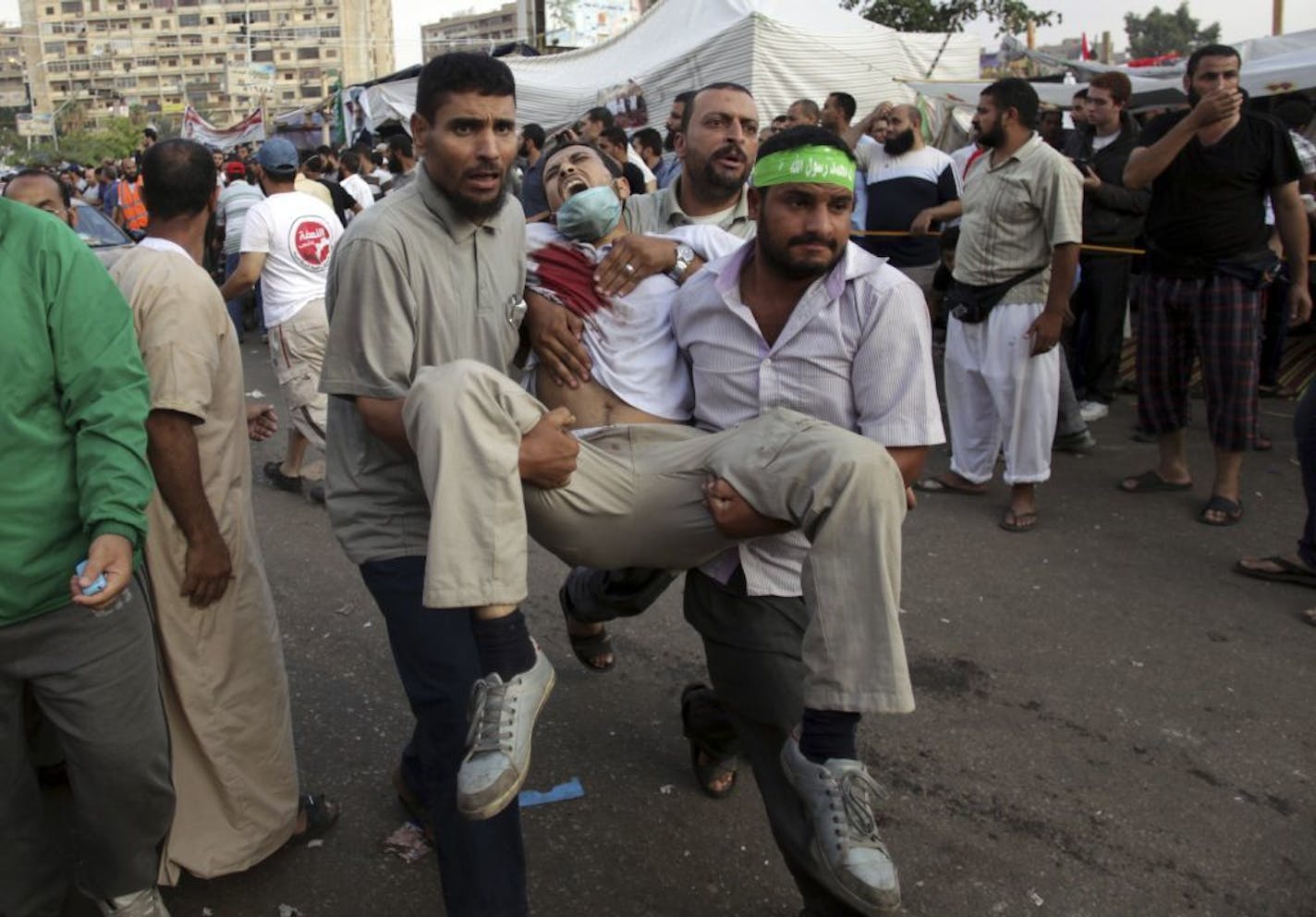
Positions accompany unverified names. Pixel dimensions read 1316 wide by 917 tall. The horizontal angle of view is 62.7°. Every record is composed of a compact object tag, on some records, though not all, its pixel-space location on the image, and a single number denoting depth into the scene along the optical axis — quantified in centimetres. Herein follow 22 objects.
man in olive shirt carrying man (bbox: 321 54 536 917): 259
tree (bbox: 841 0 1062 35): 2015
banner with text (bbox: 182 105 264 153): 3061
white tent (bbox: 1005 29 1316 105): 909
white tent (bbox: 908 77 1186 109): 1073
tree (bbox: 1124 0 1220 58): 8112
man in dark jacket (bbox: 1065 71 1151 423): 750
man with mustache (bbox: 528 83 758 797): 310
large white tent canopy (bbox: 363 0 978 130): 1339
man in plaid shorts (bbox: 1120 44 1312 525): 556
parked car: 757
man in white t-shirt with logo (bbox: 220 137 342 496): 621
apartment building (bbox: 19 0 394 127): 15188
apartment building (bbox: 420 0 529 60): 13938
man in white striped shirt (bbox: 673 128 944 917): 279
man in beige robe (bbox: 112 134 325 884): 279
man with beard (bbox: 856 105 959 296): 814
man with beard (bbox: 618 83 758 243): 382
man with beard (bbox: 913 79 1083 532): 558
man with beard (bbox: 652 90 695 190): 879
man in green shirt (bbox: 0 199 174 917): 231
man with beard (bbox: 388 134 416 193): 1012
